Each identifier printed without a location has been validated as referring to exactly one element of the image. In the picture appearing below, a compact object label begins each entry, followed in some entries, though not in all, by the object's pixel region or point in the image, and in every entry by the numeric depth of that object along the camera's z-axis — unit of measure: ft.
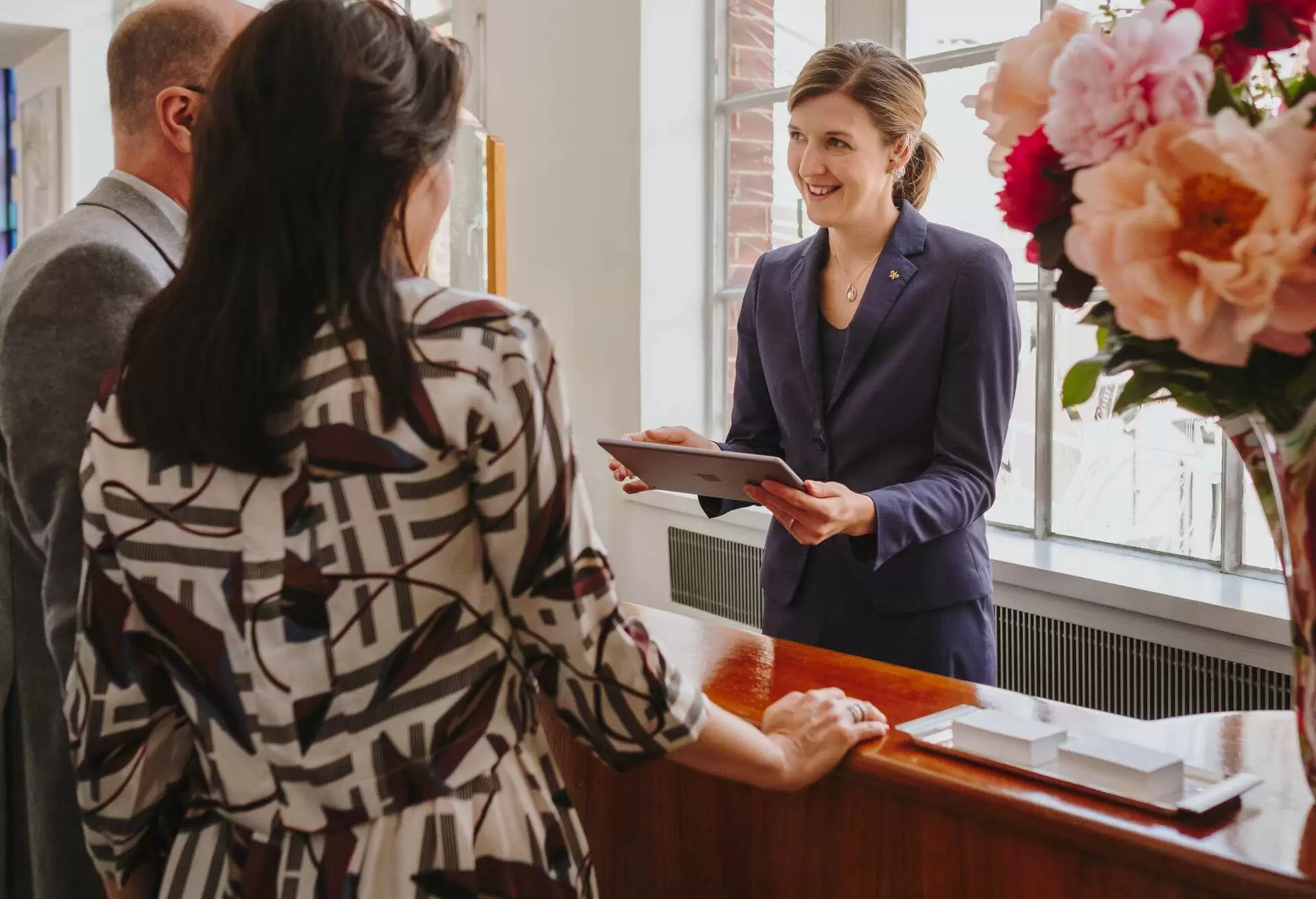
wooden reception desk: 3.73
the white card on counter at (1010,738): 4.31
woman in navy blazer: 6.97
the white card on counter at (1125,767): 3.97
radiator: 8.48
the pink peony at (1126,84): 3.05
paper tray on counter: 3.87
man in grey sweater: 4.56
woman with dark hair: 3.26
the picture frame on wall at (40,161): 26.35
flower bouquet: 2.91
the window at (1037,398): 9.85
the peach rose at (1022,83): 3.46
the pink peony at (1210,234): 2.86
